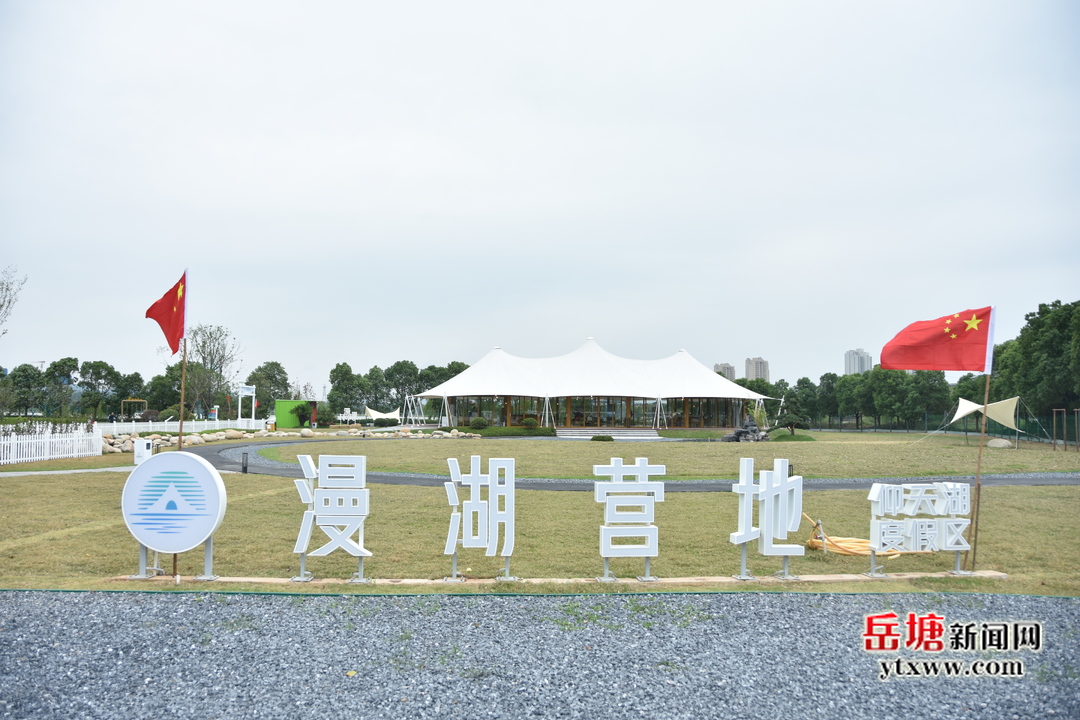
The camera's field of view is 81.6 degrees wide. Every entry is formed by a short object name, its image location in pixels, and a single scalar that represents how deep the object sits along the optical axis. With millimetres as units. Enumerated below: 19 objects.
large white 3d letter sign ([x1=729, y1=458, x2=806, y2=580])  4941
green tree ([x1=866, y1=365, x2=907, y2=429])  40844
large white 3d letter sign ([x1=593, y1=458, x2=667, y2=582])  4887
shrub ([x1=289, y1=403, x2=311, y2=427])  36906
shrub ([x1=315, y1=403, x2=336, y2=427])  40031
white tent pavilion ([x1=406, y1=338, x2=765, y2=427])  32031
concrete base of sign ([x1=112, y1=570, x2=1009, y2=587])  4832
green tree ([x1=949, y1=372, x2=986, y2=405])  35938
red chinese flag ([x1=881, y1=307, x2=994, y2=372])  5469
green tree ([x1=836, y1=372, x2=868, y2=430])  44562
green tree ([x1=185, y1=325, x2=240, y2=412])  38062
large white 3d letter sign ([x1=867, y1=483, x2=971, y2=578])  5250
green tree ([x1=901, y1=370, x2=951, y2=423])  39156
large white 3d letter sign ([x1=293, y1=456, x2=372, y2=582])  4875
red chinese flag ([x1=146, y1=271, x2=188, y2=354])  5848
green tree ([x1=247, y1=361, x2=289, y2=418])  51656
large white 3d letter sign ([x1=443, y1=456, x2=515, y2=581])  4887
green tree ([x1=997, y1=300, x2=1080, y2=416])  24906
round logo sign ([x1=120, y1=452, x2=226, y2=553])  4812
